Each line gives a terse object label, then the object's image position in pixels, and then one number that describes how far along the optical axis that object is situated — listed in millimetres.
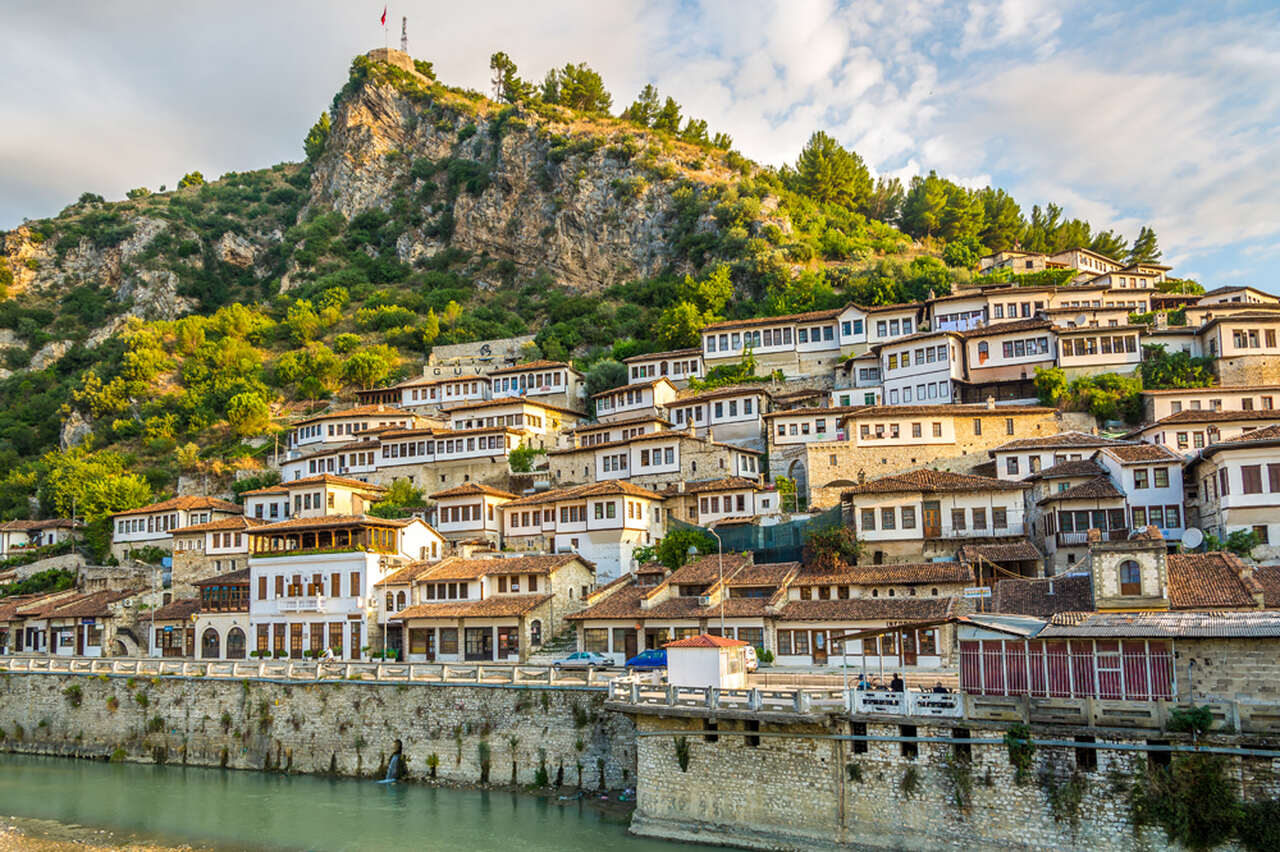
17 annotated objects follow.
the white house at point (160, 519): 62125
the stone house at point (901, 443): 49375
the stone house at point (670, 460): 53812
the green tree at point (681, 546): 44219
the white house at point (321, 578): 44594
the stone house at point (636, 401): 65000
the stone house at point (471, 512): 52906
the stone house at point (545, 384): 74375
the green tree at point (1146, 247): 94188
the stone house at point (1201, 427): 43500
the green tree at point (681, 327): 75375
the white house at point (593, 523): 47531
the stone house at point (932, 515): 41188
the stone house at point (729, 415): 58875
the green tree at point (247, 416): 79688
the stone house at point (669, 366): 70188
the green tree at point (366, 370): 85188
